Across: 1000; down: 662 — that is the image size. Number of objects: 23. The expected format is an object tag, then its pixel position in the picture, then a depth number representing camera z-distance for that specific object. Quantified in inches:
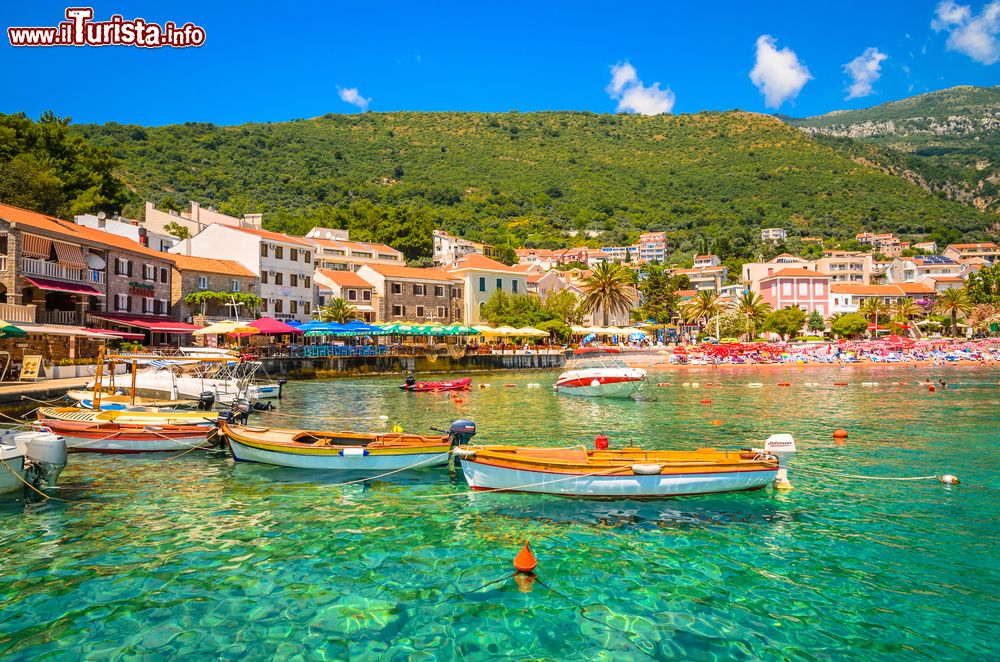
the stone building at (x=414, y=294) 2800.2
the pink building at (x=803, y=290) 4205.2
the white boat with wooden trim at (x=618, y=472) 538.9
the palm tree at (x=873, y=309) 3870.6
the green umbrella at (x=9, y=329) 1019.7
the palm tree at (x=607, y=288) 3134.8
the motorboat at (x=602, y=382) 1504.7
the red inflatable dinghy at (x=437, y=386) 1612.9
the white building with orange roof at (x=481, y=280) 3068.4
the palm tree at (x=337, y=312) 2501.2
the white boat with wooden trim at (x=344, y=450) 651.5
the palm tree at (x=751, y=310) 3619.6
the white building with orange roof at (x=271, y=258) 2418.8
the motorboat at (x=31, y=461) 553.3
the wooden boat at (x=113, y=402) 983.0
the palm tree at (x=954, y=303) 3553.2
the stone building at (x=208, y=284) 2126.0
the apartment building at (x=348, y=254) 3144.7
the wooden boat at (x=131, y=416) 815.6
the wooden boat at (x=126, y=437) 769.6
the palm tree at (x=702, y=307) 3737.7
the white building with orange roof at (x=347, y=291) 2748.5
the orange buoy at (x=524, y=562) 402.9
